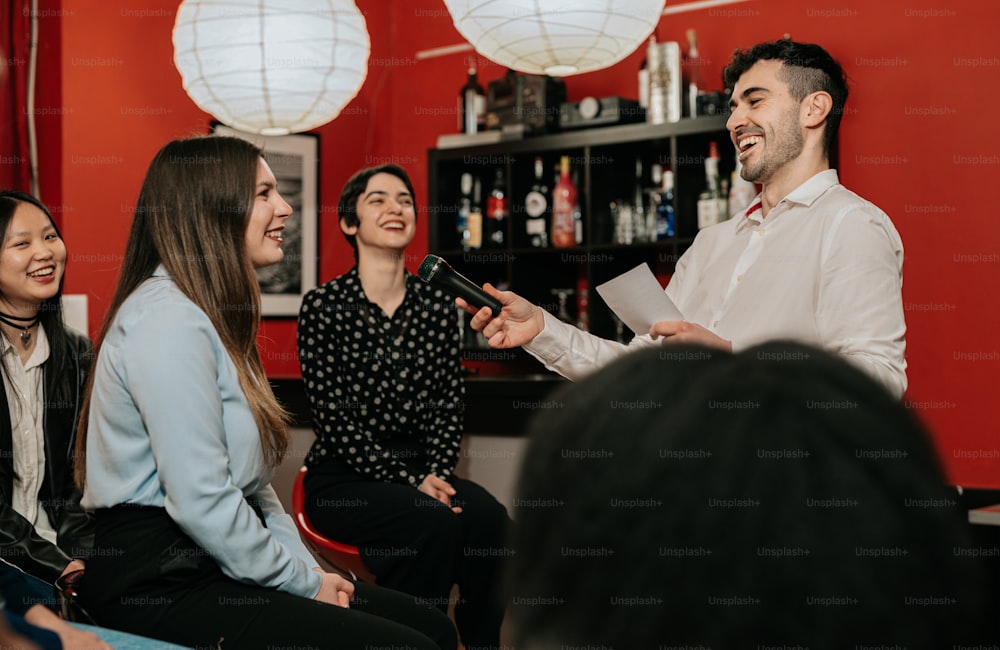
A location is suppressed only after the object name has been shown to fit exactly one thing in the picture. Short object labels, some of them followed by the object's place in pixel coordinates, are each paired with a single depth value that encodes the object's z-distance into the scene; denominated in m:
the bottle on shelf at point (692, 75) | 3.90
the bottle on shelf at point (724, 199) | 3.77
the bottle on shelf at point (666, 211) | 3.94
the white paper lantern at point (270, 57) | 2.66
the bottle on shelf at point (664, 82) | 3.89
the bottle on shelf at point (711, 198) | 3.77
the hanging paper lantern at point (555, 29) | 2.22
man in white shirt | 1.90
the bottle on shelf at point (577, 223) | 4.19
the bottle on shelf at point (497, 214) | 4.39
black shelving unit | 3.90
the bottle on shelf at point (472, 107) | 4.52
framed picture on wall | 4.70
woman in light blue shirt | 1.54
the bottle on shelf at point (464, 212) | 4.51
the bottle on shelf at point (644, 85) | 4.04
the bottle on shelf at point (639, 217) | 4.04
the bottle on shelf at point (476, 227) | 4.45
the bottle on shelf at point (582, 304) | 4.20
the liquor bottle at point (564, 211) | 4.19
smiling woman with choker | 2.23
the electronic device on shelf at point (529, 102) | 4.25
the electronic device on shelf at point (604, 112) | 4.03
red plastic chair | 2.52
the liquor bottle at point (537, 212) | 4.28
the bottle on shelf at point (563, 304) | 4.34
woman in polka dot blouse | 2.54
